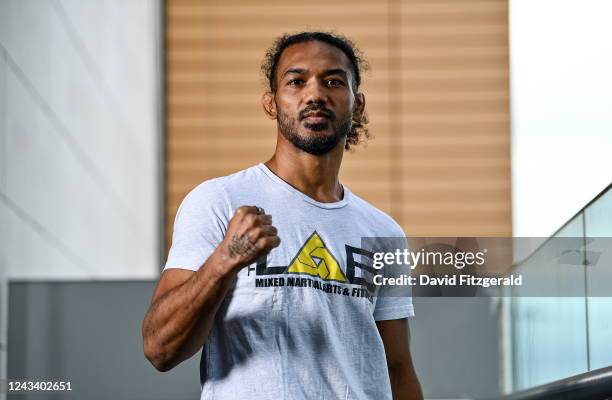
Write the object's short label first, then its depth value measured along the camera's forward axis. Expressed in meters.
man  3.38
